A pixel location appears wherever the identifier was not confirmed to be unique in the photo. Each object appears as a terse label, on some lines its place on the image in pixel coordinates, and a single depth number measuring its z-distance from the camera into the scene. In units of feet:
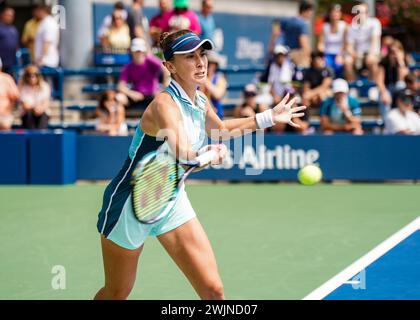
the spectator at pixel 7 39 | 52.26
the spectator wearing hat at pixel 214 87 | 46.11
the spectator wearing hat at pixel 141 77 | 47.44
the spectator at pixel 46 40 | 51.42
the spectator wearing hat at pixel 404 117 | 45.24
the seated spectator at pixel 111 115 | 46.47
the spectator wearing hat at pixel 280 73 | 47.50
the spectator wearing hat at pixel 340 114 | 45.44
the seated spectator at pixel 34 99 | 47.39
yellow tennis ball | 26.45
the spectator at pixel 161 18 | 49.24
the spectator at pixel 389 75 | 49.21
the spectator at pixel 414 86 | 47.29
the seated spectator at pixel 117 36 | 52.60
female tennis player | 16.81
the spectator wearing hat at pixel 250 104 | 45.97
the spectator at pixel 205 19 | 50.93
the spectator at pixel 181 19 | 47.85
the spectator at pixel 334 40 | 51.31
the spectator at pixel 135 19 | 52.70
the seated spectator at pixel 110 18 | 51.11
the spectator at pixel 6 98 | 46.68
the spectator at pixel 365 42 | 51.83
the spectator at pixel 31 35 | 55.31
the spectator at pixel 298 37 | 51.85
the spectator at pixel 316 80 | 48.16
